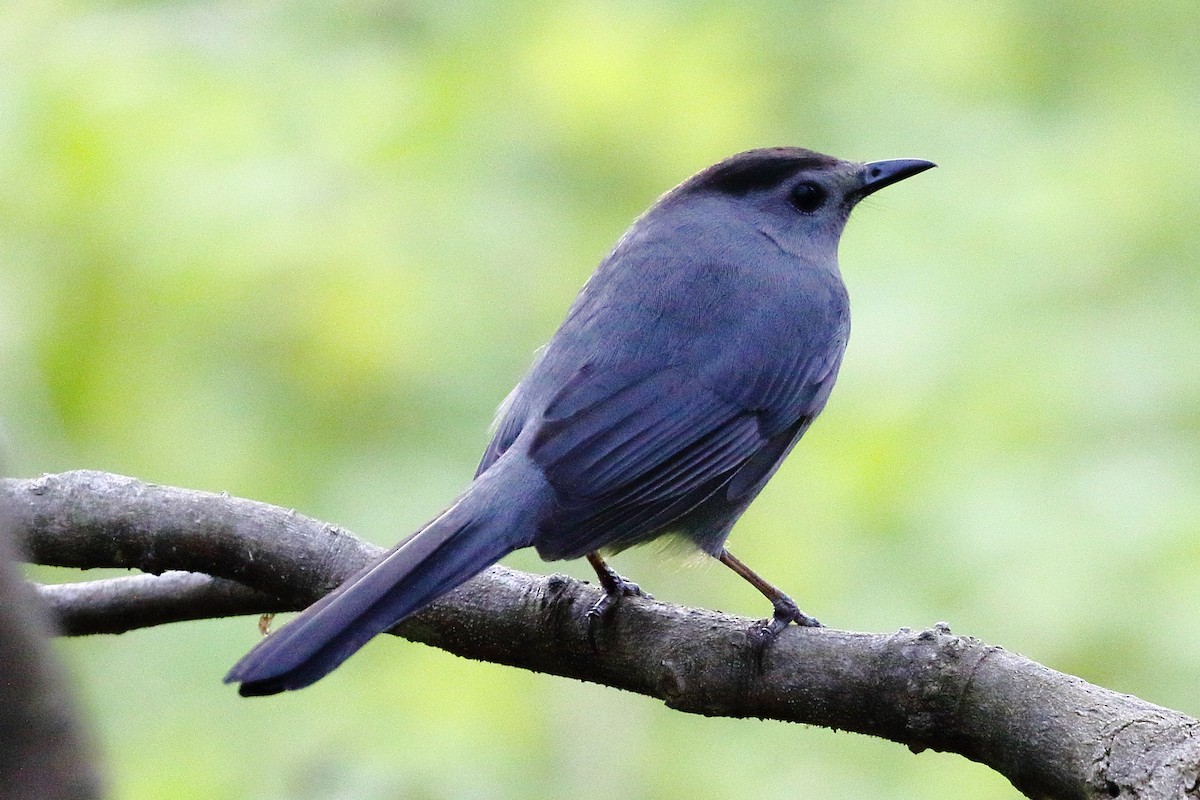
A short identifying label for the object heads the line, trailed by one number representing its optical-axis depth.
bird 5.48
